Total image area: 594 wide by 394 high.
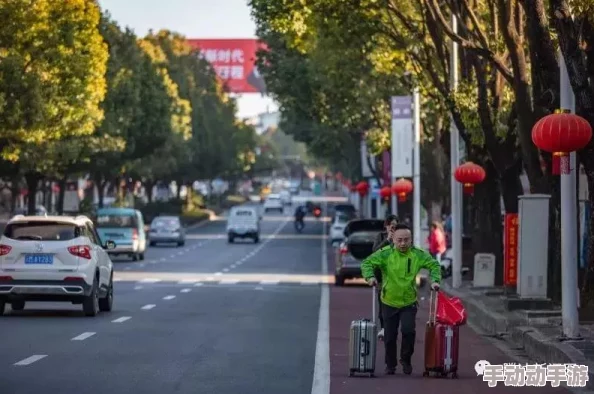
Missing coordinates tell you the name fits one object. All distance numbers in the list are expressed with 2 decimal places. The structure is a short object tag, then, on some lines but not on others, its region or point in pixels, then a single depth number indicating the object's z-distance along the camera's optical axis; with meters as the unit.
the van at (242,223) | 87.31
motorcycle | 108.51
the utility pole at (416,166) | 48.56
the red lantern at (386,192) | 62.91
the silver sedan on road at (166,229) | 79.28
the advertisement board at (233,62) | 153.81
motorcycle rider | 108.31
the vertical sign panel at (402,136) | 48.09
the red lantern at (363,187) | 89.18
